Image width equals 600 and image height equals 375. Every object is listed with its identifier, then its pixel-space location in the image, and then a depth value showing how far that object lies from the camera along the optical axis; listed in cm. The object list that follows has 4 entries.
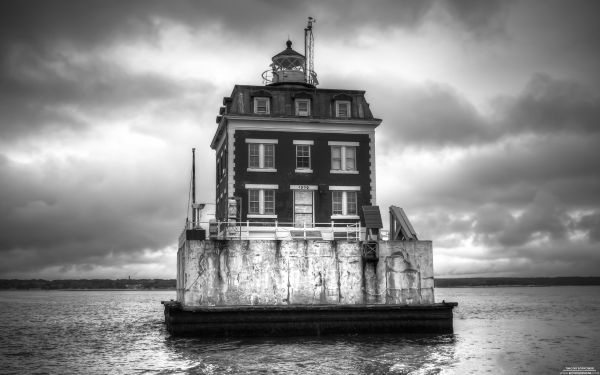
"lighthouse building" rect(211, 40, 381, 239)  3569
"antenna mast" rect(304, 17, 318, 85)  4124
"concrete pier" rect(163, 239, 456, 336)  2980
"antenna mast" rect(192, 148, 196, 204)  3637
